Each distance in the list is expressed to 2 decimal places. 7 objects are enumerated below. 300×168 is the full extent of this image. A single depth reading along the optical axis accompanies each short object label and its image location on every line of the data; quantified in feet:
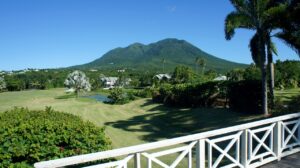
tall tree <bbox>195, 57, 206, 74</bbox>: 229.81
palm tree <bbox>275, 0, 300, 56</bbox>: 40.82
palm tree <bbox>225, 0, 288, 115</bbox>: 43.76
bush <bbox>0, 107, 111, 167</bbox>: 14.63
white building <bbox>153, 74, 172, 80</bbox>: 200.70
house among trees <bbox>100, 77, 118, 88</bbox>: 267.86
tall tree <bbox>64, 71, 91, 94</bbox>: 136.84
